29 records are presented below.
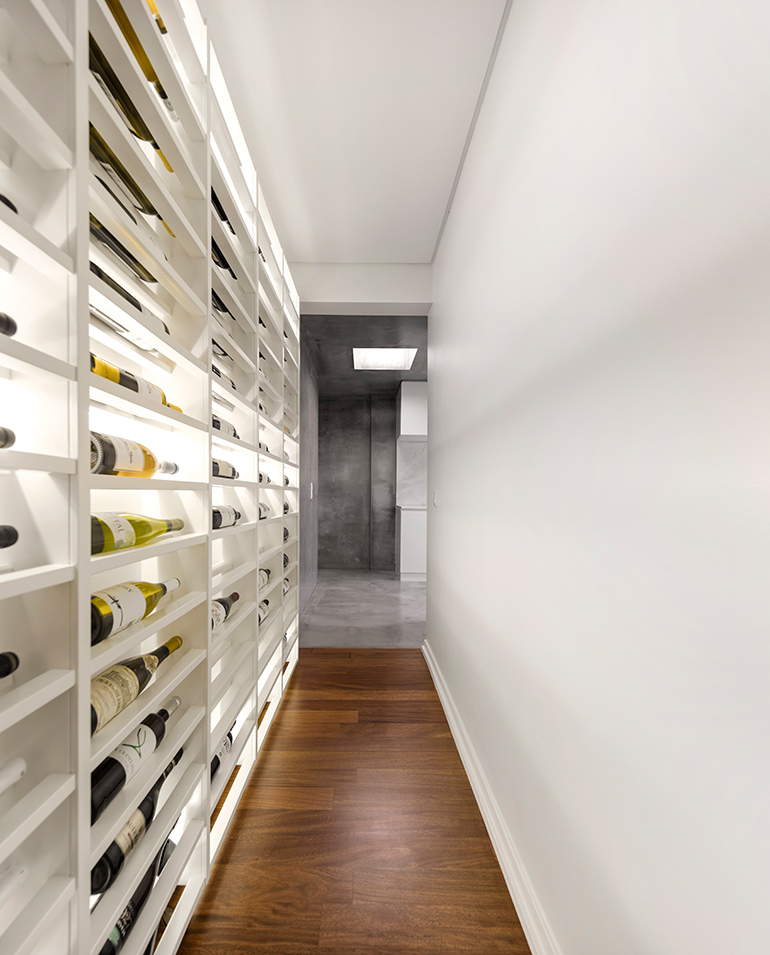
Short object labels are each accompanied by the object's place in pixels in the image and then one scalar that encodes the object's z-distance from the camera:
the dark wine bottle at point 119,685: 0.90
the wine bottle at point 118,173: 0.95
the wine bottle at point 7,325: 0.69
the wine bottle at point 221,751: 1.50
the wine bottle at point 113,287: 0.96
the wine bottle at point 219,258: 1.61
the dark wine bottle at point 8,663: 0.67
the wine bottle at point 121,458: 0.89
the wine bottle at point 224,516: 1.51
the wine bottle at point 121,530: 0.90
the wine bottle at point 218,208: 1.54
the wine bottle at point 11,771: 0.68
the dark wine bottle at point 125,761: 0.90
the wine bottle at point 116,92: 0.93
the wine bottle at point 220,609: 1.51
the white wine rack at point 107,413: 0.73
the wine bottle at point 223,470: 1.53
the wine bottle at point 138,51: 1.01
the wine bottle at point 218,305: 1.66
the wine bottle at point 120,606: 0.88
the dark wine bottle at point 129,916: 0.92
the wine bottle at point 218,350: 1.66
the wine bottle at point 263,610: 2.21
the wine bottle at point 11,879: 0.69
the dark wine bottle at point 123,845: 0.92
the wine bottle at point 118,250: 0.95
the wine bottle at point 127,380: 0.92
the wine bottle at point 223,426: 1.57
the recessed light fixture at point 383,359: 5.48
